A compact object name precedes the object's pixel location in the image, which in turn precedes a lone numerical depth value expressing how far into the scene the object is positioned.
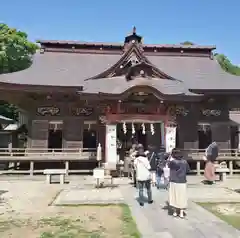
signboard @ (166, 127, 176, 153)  16.39
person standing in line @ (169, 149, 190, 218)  7.53
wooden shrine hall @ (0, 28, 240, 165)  16.30
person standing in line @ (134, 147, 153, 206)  8.55
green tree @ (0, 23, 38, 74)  28.62
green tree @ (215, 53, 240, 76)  46.48
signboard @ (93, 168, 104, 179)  11.66
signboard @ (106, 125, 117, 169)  15.80
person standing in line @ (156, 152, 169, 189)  10.19
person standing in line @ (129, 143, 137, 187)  12.49
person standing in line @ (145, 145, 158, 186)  14.45
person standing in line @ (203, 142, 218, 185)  13.31
